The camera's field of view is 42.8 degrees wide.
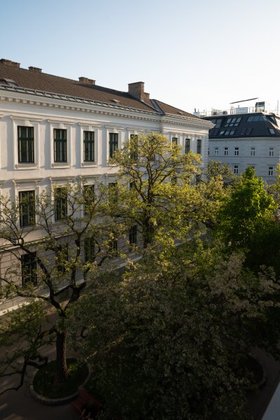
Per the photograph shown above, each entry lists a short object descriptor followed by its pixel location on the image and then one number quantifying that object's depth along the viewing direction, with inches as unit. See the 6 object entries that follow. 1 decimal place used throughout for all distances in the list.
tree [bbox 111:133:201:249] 836.6
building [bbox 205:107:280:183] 2106.3
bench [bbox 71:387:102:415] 523.7
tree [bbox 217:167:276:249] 789.9
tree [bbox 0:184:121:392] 533.0
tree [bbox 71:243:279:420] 366.5
